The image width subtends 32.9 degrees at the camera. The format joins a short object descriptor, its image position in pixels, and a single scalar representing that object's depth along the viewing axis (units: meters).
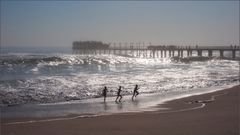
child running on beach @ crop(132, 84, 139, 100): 20.66
